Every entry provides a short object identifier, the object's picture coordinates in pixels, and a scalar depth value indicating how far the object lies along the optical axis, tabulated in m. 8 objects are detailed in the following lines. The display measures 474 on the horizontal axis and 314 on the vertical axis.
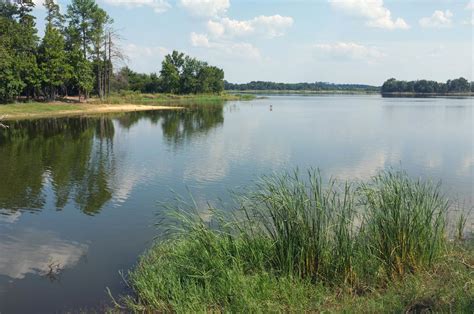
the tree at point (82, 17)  60.97
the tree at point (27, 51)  47.28
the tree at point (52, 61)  50.47
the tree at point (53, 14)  59.78
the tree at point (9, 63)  42.94
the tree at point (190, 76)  97.48
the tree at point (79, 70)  55.38
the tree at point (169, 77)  92.25
